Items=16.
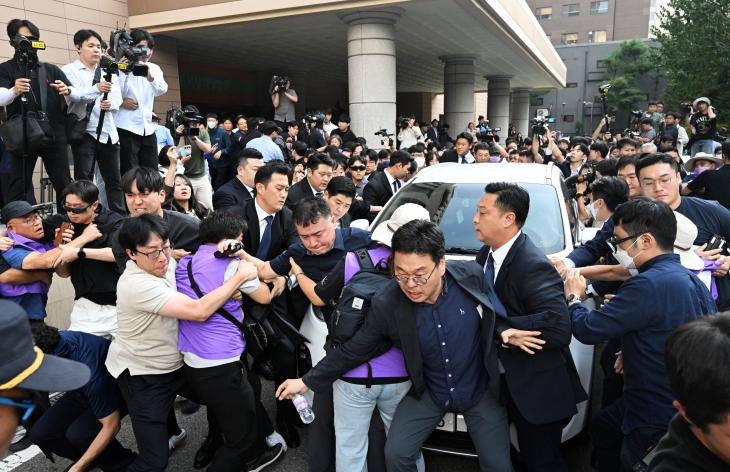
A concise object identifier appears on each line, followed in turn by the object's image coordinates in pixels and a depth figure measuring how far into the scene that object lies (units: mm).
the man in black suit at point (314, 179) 4902
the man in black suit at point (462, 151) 8562
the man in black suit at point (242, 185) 4414
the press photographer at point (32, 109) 4590
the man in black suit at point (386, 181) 6250
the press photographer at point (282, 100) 10102
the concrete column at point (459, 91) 18328
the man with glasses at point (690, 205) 3126
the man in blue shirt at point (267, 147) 6469
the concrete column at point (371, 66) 11000
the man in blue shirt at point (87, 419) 2859
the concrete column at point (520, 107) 33625
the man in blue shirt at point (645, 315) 2199
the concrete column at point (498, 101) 24906
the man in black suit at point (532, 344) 2391
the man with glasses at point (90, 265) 3229
